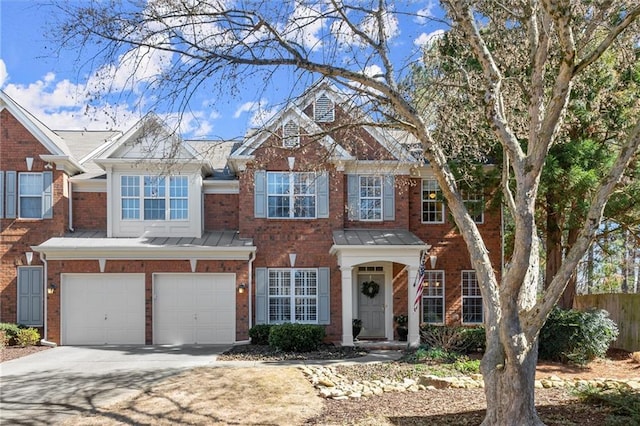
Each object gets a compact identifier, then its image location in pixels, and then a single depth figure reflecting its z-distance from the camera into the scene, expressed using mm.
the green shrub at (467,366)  11328
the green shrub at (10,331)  15305
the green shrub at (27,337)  15443
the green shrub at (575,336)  12984
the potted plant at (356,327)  16641
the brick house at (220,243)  16203
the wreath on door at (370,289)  17578
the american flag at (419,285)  14586
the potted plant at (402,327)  16781
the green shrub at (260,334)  15766
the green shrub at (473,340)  14055
